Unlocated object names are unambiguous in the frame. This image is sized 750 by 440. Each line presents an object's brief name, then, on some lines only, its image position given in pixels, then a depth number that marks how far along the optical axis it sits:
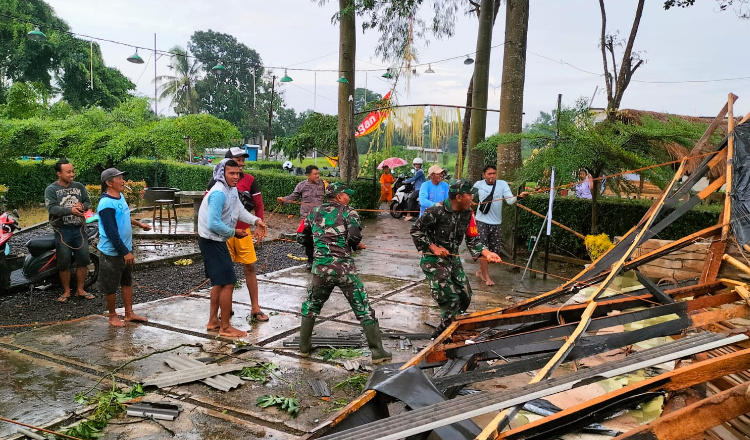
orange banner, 17.92
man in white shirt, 8.48
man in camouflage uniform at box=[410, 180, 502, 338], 5.46
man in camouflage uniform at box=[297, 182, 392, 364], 5.06
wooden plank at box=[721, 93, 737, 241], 3.82
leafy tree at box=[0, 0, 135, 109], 31.41
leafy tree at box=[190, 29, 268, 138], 59.38
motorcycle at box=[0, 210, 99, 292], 7.01
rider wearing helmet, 16.38
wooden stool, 12.85
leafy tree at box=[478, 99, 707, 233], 8.22
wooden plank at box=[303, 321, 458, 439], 2.42
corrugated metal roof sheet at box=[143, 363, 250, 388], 4.41
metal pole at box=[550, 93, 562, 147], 8.73
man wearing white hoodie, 5.45
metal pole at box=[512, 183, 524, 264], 9.79
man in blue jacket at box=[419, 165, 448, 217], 9.17
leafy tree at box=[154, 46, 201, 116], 57.41
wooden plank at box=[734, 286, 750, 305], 3.01
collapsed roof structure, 2.18
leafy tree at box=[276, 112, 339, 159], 21.41
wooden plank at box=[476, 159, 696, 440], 2.14
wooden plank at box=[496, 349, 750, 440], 2.11
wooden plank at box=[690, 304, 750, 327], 3.00
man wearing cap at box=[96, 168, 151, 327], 5.70
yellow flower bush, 8.42
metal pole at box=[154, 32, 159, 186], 21.42
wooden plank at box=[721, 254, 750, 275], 3.20
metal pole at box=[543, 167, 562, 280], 8.11
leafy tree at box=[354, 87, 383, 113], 81.95
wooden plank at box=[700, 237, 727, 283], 3.82
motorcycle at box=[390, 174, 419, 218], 17.12
